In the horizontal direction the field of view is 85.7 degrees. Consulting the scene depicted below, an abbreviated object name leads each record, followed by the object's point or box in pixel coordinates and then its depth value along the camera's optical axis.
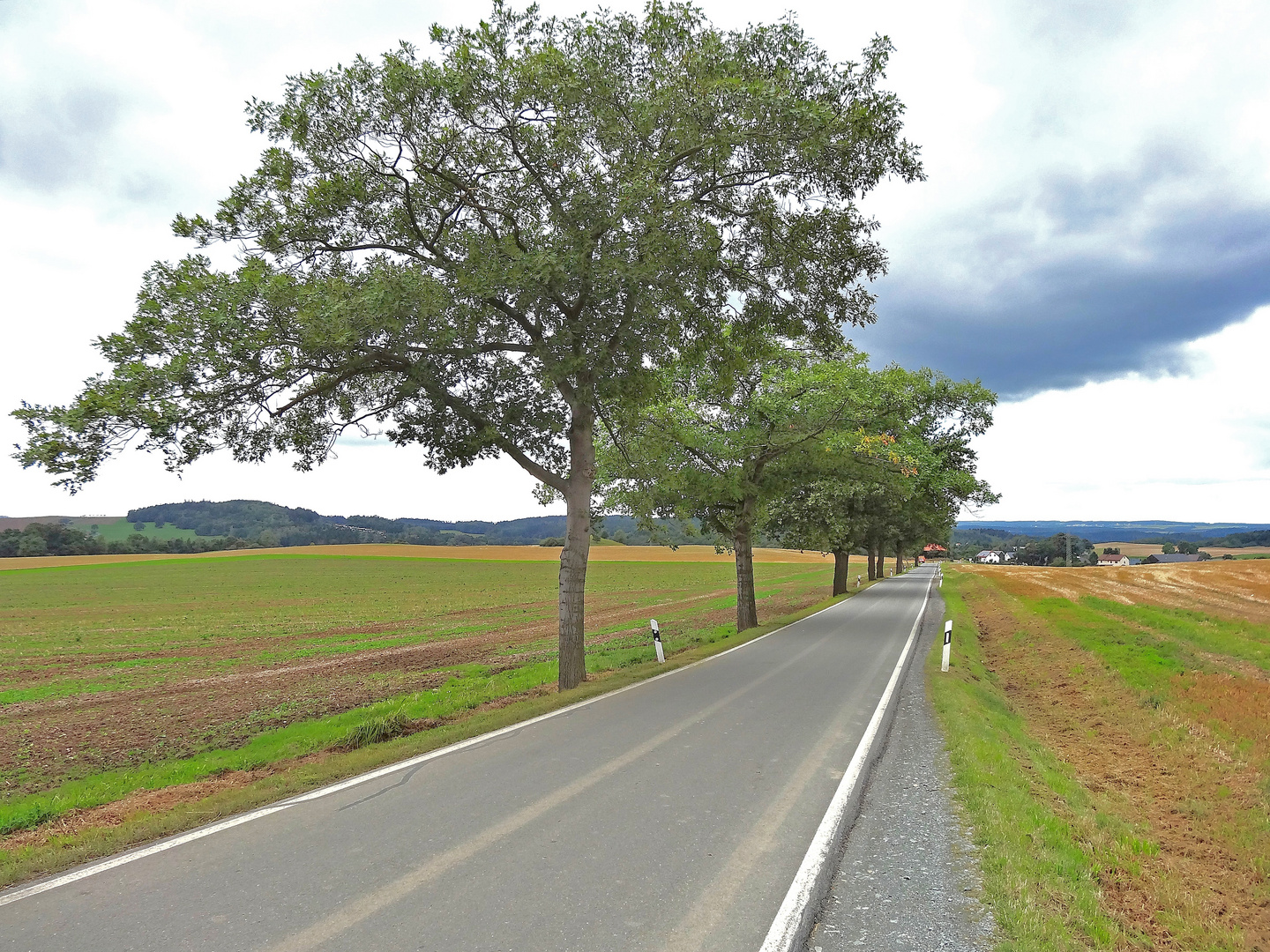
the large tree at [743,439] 17.34
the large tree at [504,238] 9.00
